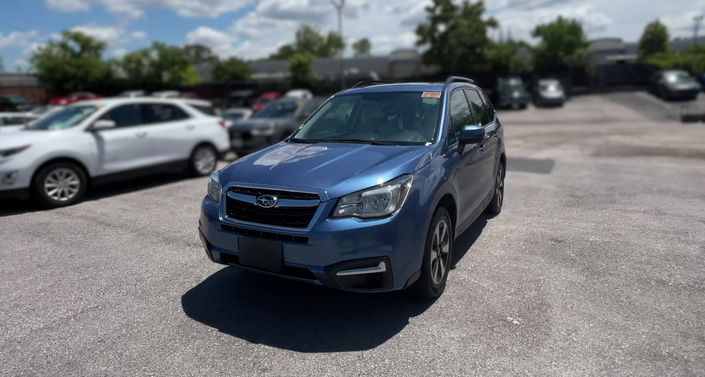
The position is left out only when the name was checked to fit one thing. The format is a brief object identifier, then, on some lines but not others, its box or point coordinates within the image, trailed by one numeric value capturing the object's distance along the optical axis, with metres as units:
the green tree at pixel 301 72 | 48.53
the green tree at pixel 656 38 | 59.70
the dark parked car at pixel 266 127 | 12.06
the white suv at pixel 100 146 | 7.18
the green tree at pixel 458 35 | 35.88
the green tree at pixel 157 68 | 47.78
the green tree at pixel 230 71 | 52.84
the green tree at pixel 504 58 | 36.84
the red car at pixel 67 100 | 28.75
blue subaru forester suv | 3.39
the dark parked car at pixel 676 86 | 29.75
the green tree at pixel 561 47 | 39.81
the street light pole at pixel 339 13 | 30.94
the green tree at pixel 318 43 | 86.44
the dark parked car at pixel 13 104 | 29.88
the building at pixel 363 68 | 48.75
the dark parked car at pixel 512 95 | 31.78
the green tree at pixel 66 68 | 41.84
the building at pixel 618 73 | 39.87
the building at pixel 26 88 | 43.19
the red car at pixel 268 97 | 37.09
